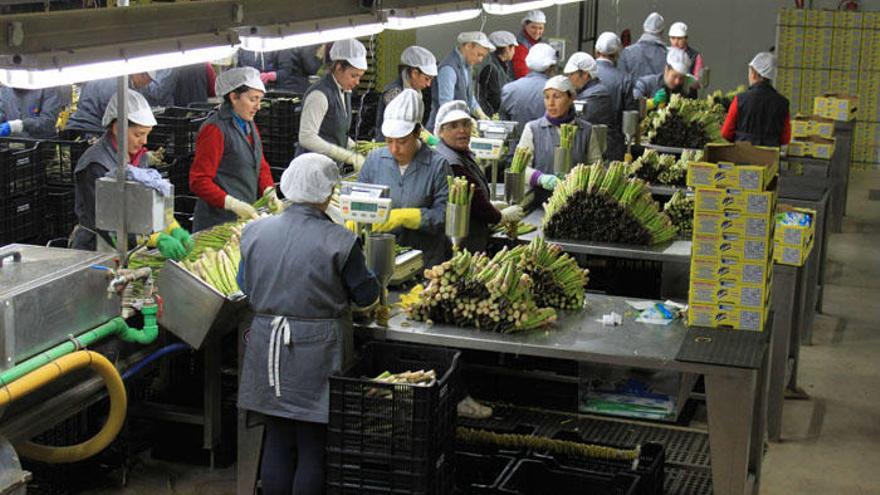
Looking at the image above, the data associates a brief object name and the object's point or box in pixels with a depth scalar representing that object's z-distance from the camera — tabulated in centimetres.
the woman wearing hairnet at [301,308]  469
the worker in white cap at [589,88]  1001
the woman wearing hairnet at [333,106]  771
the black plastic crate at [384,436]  455
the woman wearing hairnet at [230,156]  656
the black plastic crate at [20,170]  752
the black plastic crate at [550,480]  517
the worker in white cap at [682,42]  1326
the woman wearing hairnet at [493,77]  1152
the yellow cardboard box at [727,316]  512
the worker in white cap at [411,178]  598
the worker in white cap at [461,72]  1004
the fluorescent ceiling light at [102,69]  352
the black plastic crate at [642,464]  504
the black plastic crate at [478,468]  536
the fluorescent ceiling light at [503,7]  776
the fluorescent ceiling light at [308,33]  473
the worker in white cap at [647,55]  1313
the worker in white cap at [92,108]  848
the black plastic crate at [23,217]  756
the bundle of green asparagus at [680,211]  719
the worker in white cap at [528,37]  1270
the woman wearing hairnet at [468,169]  646
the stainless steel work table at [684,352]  473
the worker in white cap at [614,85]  1053
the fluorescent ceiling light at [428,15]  599
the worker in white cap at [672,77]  1141
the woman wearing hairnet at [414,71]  878
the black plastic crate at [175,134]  900
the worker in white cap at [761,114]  1024
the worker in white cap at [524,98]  966
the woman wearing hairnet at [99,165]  580
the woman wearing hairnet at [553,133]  789
